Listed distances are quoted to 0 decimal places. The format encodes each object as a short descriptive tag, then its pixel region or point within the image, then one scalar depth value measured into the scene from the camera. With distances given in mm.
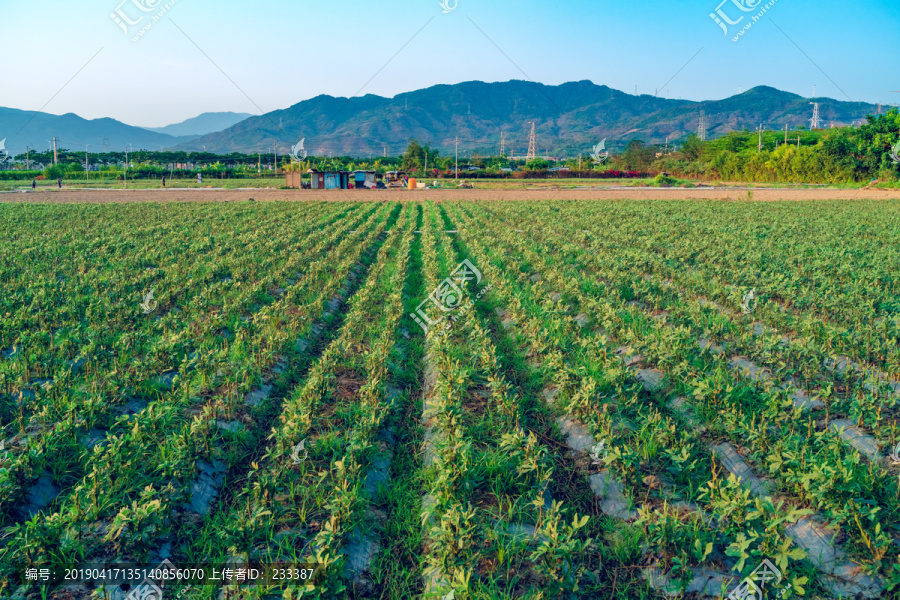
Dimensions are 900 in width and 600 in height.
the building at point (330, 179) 56344
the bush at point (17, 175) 70562
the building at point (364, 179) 56656
